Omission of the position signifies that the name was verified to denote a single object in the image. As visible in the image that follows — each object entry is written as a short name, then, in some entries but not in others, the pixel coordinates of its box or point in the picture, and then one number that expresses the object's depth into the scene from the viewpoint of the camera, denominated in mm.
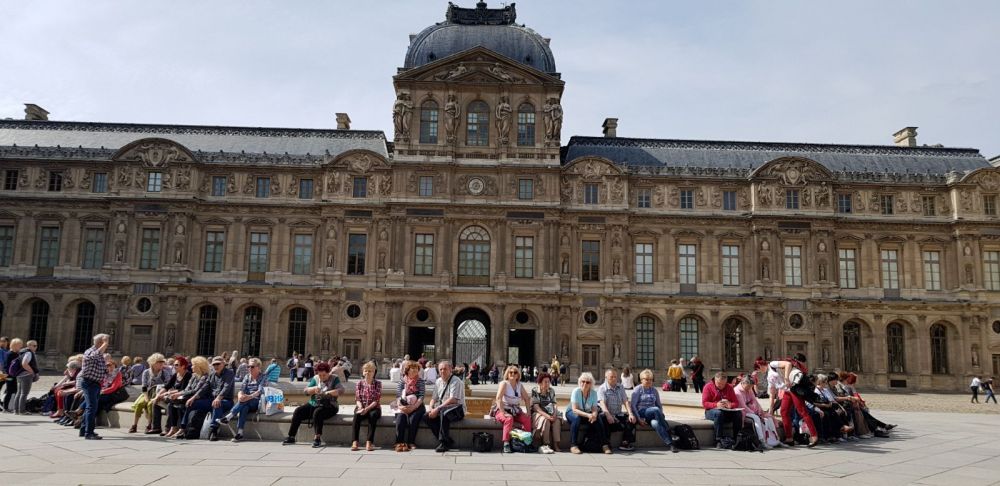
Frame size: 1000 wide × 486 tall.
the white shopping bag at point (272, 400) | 15289
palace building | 43688
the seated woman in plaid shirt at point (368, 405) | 14266
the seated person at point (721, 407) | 15227
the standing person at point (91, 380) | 14781
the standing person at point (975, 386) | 34969
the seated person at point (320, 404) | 14531
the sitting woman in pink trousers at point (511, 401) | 14383
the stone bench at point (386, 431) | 14531
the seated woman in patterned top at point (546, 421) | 14489
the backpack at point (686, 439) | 14883
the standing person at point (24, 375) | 18984
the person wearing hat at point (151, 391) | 15812
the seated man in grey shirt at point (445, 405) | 14182
